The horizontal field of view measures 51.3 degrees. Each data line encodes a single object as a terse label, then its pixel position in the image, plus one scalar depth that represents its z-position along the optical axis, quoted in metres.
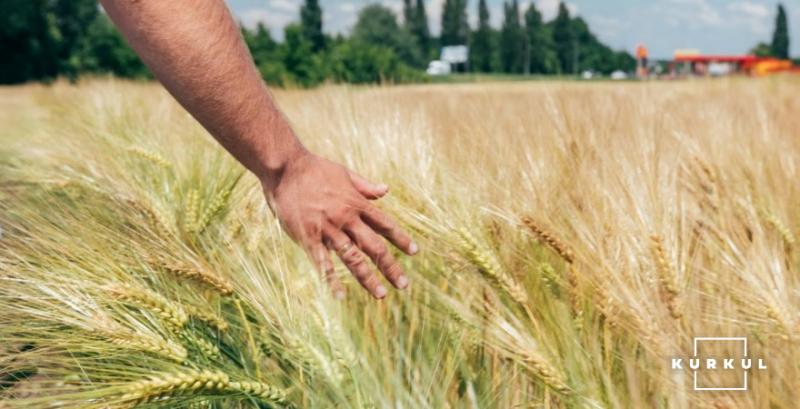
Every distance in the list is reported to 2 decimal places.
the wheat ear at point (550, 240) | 1.26
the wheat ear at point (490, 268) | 1.20
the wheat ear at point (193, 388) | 0.88
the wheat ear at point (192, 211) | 1.46
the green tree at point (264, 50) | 21.21
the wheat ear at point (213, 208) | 1.48
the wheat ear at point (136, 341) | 0.97
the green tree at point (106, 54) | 30.47
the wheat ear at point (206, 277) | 1.14
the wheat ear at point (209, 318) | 1.12
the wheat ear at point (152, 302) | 1.01
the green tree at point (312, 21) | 41.56
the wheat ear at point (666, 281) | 1.12
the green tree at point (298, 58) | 21.31
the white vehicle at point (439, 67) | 61.69
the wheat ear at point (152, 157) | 1.85
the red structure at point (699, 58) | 35.81
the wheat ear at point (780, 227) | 1.43
